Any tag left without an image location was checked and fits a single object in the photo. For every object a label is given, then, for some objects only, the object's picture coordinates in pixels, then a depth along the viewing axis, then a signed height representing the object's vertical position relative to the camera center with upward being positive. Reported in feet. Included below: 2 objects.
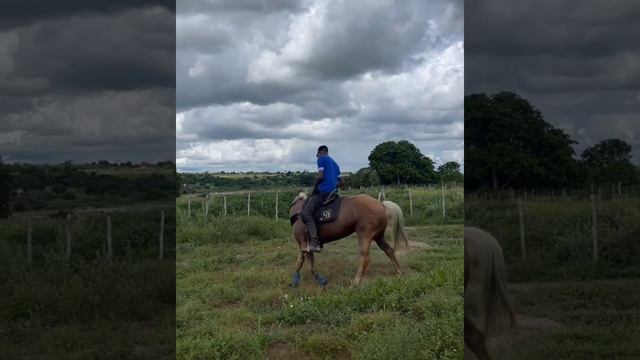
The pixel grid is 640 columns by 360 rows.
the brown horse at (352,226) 30.89 -1.99
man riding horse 30.01 -0.18
